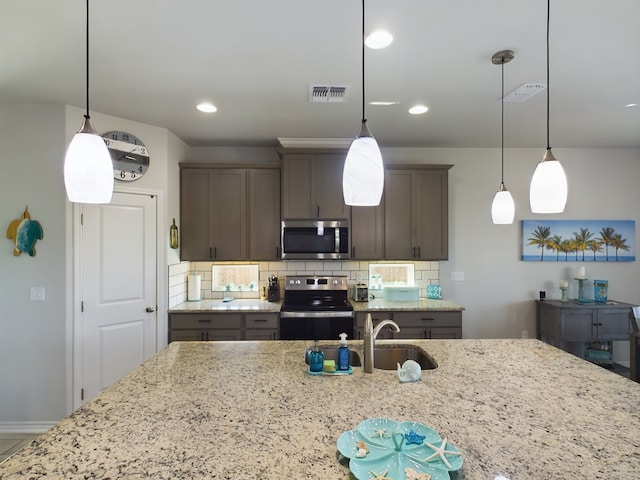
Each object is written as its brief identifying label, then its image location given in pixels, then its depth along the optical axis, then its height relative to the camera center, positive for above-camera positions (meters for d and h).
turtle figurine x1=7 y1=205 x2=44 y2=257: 2.64 +0.07
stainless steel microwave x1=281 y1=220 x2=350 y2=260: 3.57 +0.02
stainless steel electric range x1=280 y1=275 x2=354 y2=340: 3.26 -0.80
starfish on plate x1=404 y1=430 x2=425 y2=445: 1.02 -0.62
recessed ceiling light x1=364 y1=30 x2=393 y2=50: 1.81 +1.16
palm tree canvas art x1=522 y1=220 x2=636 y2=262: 4.00 -0.03
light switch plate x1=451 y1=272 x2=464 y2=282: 4.00 -0.42
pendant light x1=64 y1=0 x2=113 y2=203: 1.14 +0.27
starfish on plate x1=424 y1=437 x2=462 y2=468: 0.94 -0.62
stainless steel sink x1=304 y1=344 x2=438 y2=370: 2.00 -0.69
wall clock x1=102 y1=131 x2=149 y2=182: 2.94 +0.81
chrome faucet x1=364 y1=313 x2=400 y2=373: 1.62 -0.52
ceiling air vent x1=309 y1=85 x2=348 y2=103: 2.43 +1.15
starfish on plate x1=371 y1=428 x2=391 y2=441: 1.05 -0.62
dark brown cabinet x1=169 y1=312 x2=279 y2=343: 3.26 -0.85
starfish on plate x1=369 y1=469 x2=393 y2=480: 0.88 -0.63
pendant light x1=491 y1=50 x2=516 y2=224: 2.05 +0.25
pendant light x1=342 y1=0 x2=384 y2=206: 1.26 +0.28
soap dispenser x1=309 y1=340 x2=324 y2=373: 1.59 -0.59
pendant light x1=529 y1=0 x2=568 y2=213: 1.39 +0.24
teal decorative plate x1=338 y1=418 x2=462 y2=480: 0.91 -0.63
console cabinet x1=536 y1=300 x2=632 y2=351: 3.57 -0.89
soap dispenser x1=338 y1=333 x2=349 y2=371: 1.63 -0.58
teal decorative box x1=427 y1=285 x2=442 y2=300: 3.83 -0.59
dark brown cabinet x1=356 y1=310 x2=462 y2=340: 3.33 -0.84
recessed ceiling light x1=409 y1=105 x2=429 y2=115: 2.81 +1.16
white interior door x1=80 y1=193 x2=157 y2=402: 2.84 -0.43
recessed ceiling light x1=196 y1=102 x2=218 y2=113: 2.74 +1.16
